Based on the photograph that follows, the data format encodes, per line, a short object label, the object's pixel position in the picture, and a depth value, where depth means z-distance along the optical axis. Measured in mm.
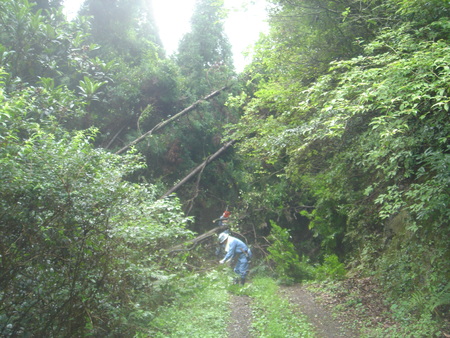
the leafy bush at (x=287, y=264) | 12641
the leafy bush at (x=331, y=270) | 10859
